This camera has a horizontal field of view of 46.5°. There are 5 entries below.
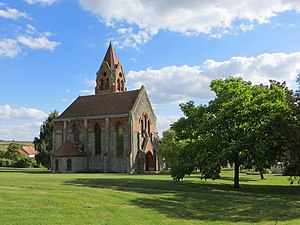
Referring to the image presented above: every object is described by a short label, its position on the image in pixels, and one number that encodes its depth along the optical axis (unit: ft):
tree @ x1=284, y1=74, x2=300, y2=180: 81.12
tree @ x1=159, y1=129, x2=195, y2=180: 96.27
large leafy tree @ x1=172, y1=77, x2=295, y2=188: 88.33
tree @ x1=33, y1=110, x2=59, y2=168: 255.91
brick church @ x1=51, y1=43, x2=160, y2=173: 180.14
